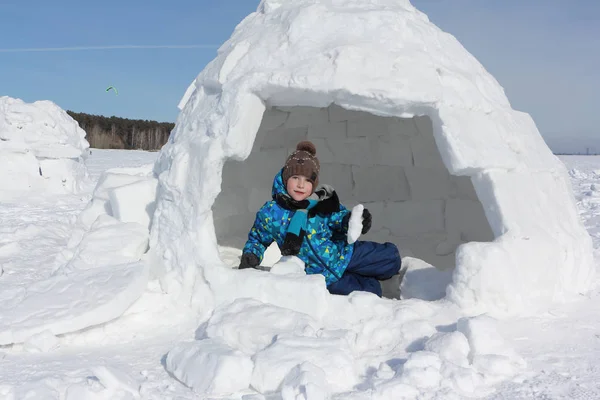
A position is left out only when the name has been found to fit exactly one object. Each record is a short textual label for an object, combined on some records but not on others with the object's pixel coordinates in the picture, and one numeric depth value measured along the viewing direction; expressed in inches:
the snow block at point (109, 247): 116.8
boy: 114.9
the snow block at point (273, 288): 96.6
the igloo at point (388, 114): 102.7
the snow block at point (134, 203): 129.3
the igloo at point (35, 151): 349.1
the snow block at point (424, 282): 115.9
